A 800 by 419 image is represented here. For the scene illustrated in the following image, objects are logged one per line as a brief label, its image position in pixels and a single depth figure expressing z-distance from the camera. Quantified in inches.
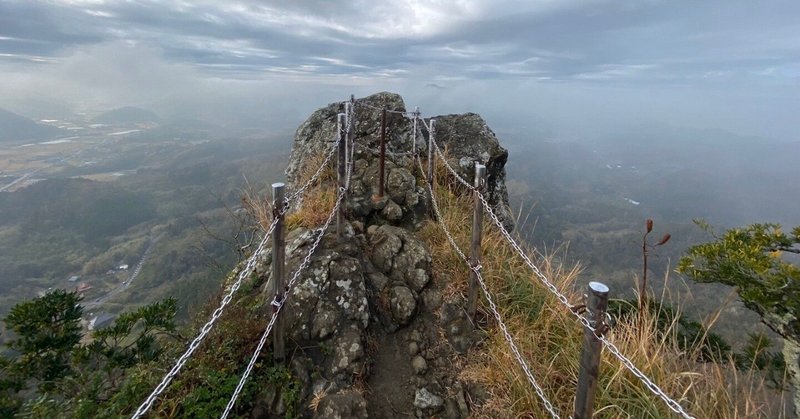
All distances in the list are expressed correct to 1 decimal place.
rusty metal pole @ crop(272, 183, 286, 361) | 134.7
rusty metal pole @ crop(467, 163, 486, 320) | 166.4
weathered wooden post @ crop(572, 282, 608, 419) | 80.1
